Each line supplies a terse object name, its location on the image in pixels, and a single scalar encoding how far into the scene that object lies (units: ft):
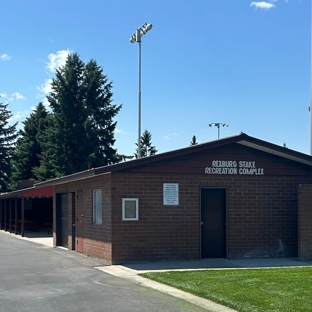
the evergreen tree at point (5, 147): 195.62
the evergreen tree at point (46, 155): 150.54
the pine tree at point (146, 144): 235.81
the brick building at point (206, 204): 48.26
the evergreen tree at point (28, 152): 177.27
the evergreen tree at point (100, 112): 150.82
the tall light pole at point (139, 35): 92.90
